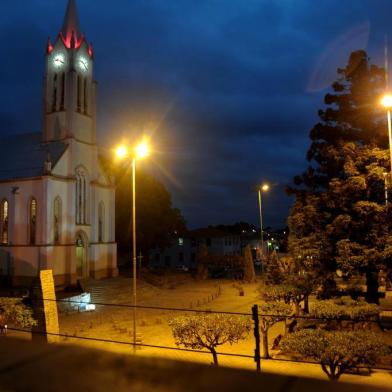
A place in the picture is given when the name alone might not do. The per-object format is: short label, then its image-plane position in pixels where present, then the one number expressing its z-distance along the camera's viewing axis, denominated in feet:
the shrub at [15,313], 41.78
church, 100.17
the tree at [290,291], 55.67
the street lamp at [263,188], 106.44
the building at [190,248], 224.94
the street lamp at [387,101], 39.70
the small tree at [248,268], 131.13
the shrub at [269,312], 45.06
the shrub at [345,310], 43.37
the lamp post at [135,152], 49.34
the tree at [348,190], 49.42
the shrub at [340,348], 30.50
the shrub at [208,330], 36.88
